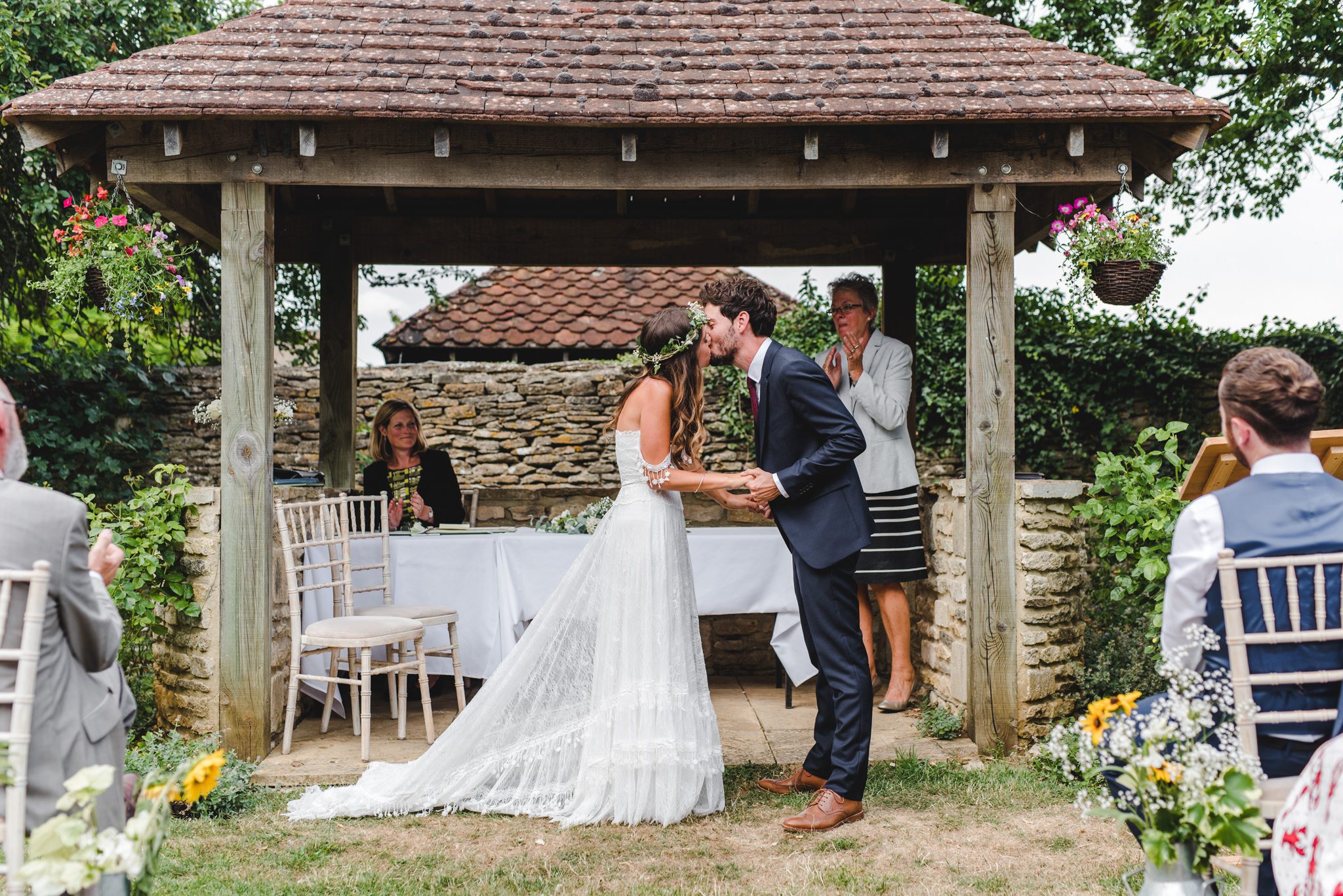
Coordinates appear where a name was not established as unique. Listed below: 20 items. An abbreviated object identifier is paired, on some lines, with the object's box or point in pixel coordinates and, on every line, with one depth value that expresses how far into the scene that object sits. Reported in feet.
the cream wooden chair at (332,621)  16.43
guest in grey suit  7.64
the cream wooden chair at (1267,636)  8.02
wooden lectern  11.78
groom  13.67
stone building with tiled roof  44.96
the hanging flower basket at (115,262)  16.44
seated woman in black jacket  22.31
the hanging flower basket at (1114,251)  16.71
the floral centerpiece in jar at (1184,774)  7.31
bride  13.93
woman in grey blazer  19.03
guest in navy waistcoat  8.21
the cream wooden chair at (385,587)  18.24
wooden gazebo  16.17
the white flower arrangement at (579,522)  20.17
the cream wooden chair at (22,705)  7.31
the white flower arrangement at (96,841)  6.55
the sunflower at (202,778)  7.13
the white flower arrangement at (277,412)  21.93
